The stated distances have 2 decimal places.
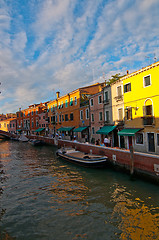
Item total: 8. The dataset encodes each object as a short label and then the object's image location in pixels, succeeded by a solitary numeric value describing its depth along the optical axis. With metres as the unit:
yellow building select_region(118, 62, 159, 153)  17.23
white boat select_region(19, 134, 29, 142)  52.68
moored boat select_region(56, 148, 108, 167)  17.59
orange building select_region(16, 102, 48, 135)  56.75
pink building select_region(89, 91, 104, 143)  26.69
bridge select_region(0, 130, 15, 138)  61.84
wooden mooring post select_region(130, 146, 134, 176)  14.40
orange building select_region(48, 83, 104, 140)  32.25
